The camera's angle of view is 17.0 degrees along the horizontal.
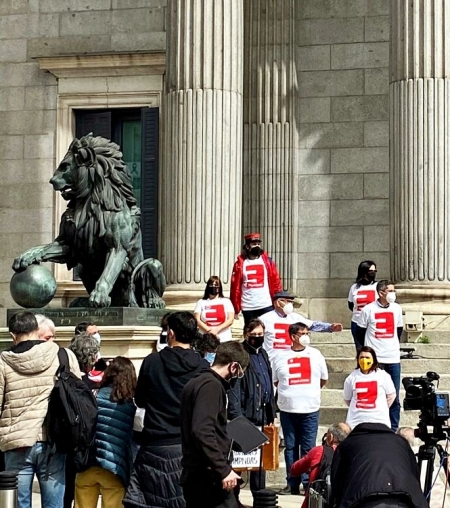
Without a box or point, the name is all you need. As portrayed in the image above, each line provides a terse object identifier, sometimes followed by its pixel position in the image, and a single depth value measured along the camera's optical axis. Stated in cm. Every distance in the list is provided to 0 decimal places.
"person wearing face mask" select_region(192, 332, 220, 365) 1322
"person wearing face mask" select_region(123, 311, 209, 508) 1110
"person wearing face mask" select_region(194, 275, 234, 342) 1794
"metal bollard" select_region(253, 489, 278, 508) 1181
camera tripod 1188
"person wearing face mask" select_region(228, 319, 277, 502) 1417
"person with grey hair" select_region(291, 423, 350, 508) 1241
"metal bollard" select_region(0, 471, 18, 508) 1090
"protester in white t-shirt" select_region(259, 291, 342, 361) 1700
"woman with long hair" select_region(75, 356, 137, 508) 1188
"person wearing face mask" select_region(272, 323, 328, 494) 1566
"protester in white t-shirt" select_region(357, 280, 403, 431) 1744
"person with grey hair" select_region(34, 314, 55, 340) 1193
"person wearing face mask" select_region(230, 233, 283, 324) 1877
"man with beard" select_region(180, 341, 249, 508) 980
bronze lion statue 1709
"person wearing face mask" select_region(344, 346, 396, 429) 1533
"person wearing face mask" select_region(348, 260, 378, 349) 1839
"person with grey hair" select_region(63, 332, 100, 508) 1276
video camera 1195
